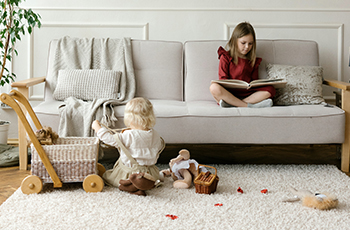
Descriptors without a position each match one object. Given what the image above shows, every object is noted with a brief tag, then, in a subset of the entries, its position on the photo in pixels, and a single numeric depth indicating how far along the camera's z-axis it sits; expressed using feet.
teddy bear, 6.08
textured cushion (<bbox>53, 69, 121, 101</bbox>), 8.07
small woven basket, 5.90
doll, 6.46
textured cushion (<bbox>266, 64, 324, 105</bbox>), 8.26
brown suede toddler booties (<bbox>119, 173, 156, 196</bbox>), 5.78
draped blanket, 8.57
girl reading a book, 7.89
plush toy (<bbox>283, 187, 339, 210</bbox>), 5.30
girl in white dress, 6.08
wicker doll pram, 5.93
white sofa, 7.14
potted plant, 8.87
